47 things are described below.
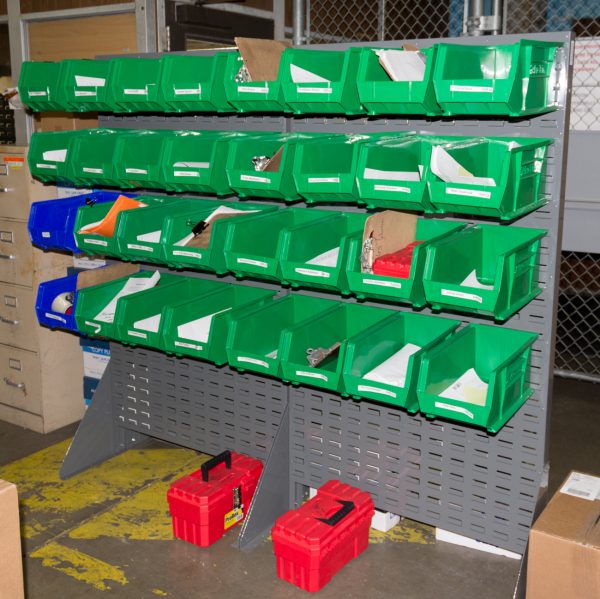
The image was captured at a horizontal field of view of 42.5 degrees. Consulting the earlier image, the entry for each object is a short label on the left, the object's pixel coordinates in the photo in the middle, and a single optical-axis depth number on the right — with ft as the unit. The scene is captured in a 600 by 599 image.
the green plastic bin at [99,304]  10.21
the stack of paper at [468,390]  8.00
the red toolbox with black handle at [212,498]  9.84
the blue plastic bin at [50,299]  11.20
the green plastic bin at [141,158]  9.49
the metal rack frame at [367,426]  8.47
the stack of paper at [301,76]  8.38
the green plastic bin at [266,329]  8.91
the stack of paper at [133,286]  10.94
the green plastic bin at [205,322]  9.30
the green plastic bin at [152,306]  9.78
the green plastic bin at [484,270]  7.44
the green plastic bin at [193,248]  8.98
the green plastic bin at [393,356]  8.01
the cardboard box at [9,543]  4.57
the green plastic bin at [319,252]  8.21
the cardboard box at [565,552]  7.55
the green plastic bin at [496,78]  7.03
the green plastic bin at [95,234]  9.86
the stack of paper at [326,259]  9.01
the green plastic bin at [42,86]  10.41
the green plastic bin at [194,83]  9.00
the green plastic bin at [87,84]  9.92
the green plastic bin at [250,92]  8.50
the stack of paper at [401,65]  7.72
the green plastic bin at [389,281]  7.66
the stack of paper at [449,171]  7.30
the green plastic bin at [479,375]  7.68
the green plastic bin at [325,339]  8.41
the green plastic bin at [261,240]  8.71
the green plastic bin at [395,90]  7.45
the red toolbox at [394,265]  8.08
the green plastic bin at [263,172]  8.53
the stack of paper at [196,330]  9.64
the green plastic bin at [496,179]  7.14
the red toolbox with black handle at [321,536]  8.90
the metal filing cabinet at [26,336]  12.90
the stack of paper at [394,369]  8.16
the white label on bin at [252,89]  8.53
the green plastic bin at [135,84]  9.51
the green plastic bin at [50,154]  10.55
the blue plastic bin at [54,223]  10.55
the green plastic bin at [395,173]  7.59
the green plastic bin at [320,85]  8.05
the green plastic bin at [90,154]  10.18
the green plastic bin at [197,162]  9.08
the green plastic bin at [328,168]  8.07
